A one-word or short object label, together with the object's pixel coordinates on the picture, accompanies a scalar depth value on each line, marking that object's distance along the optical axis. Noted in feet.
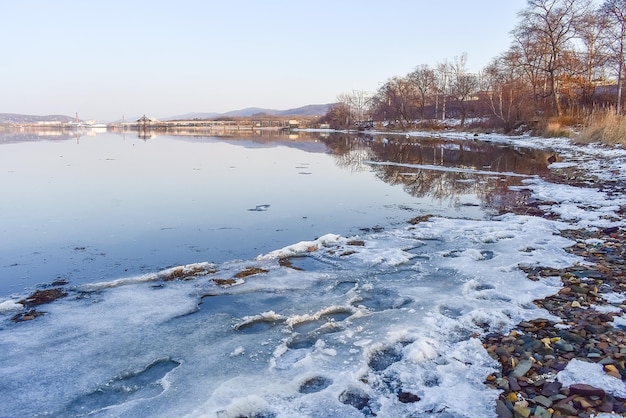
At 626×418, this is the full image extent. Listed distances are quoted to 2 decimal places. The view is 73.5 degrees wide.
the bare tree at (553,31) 109.40
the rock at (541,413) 8.46
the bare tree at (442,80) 247.50
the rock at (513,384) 9.59
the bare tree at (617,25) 95.14
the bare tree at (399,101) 255.09
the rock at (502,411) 8.68
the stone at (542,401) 8.83
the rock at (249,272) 18.63
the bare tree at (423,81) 255.70
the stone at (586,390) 8.98
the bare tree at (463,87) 201.67
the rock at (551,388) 9.25
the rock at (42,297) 15.88
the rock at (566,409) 8.50
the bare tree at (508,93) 131.66
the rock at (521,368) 10.13
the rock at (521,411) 8.58
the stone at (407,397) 9.63
